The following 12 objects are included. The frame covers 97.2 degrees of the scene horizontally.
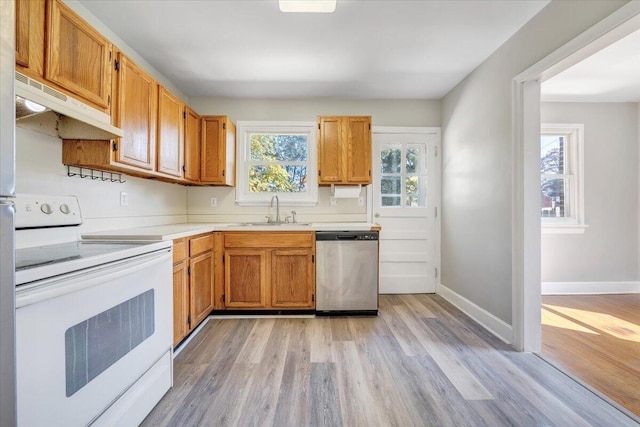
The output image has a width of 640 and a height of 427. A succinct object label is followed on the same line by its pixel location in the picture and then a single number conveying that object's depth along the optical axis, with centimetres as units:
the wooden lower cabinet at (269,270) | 276
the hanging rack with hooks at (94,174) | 179
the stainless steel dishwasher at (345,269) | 278
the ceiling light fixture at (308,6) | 179
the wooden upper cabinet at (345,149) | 313
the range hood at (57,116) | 109
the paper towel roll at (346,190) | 329
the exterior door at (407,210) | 355
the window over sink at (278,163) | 344
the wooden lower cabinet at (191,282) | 204
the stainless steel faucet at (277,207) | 327
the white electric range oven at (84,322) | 87
